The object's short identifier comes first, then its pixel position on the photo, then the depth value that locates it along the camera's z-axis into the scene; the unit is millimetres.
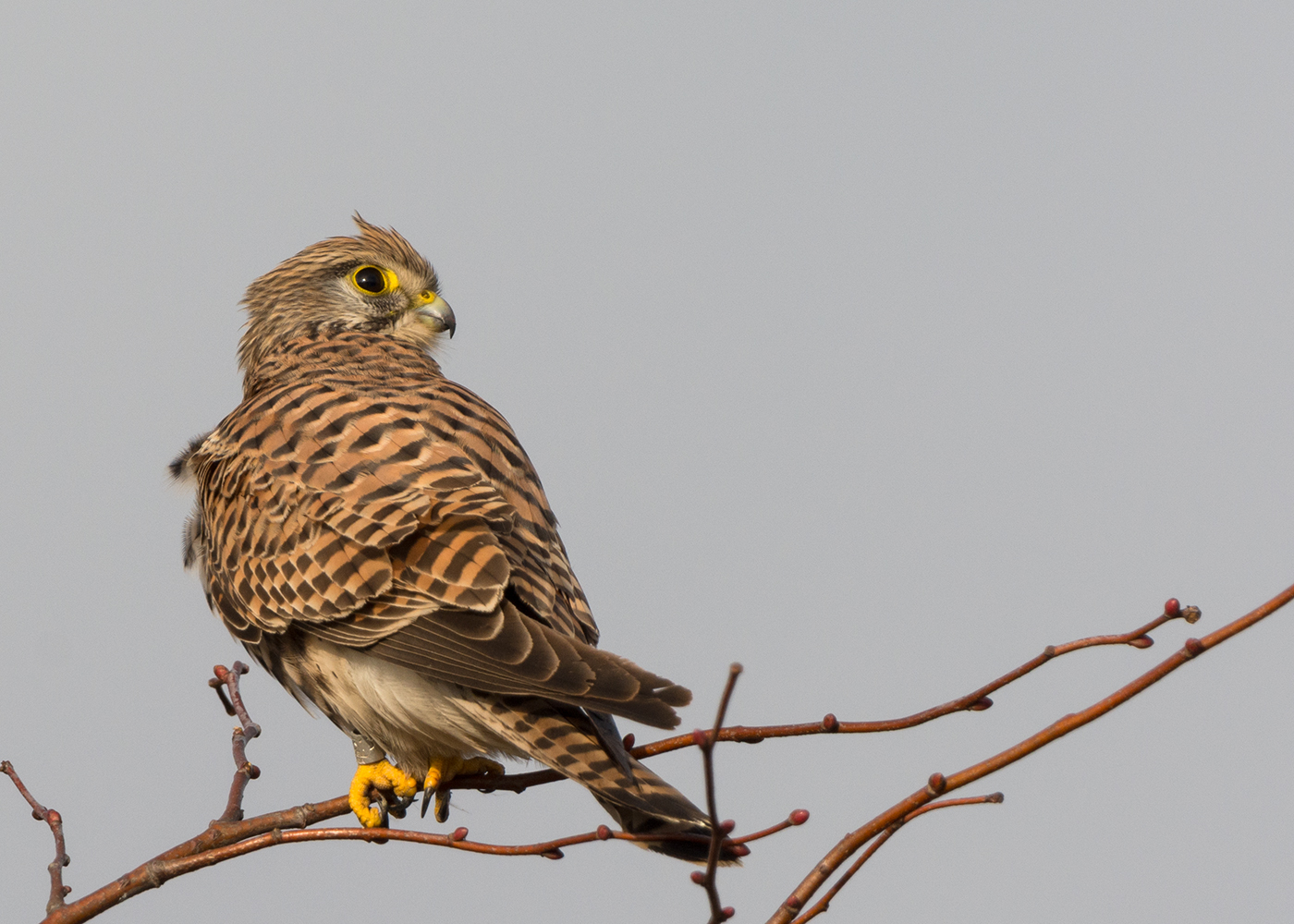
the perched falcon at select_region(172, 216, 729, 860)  6512
